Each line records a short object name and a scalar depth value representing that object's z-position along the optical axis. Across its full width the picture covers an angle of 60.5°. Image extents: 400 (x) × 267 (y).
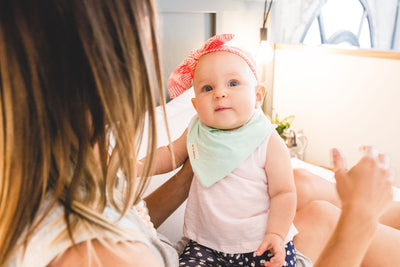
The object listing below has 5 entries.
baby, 0.86
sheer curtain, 2.37
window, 2.43
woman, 0.40
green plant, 2.08
